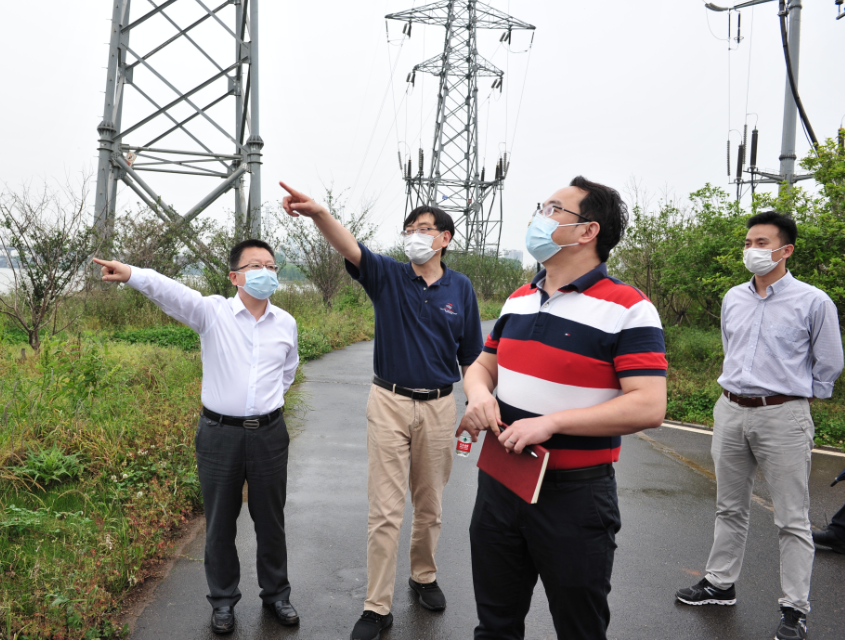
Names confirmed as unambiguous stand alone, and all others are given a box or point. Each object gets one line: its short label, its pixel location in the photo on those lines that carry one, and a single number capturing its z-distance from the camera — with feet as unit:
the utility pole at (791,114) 29.84
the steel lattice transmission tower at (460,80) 109.91
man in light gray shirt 11.00
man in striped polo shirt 6.75
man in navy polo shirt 10.92
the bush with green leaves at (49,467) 14.96
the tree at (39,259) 26.40
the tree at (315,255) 61.93
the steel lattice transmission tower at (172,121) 39.32
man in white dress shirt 10.55
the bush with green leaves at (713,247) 25.62
